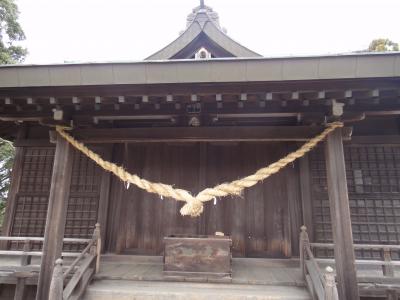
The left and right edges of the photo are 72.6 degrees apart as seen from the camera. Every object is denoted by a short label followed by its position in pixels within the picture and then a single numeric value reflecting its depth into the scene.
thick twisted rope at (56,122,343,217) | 4.18
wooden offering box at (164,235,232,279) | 4.64
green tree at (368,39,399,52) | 11.26
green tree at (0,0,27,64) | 12.44
